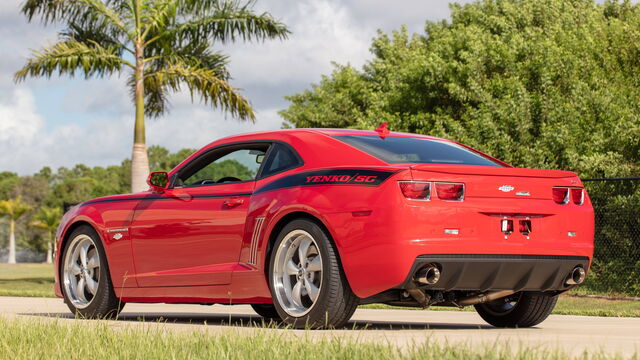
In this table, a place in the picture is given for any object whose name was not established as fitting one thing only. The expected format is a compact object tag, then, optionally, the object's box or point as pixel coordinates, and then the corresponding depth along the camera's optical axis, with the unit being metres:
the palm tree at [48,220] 93.29
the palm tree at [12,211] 90.94
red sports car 7.20
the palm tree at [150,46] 23.58
